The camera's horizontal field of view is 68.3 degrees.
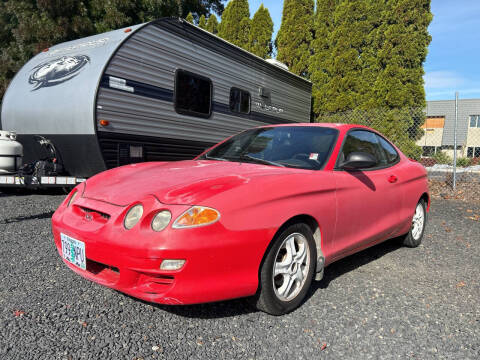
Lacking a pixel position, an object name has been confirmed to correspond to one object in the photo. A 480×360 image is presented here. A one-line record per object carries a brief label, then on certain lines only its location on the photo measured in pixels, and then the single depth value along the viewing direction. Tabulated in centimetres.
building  3128
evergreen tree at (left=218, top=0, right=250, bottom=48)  1567
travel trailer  495
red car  196
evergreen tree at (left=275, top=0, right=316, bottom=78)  1383
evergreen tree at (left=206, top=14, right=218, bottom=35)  1733
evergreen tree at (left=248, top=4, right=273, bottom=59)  1527
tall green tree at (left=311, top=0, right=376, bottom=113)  1214
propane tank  426
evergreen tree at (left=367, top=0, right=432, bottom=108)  1112
